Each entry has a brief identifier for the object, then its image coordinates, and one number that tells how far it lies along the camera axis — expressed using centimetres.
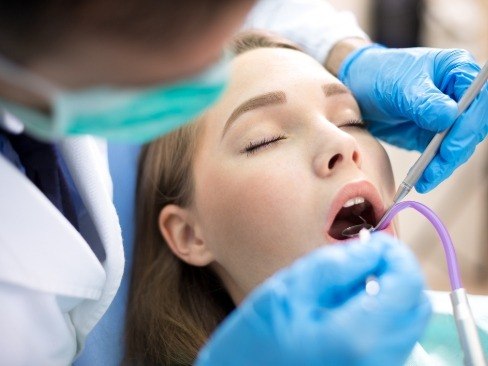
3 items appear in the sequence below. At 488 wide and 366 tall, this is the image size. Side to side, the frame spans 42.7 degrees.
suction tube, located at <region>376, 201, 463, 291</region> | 33
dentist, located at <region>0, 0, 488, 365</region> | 22
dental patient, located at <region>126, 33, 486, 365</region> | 40
